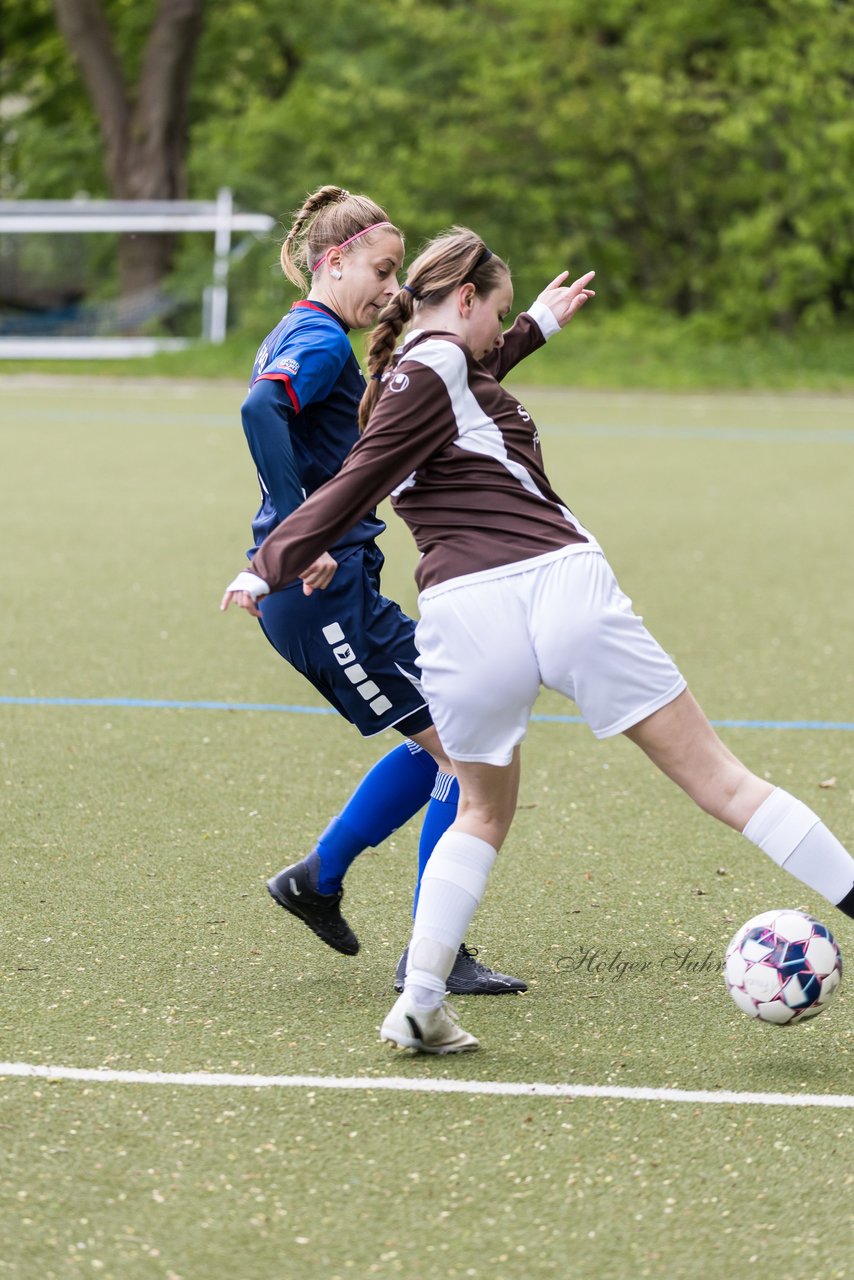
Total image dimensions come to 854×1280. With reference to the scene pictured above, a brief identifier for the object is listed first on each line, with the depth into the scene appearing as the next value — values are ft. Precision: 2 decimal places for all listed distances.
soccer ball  24.25
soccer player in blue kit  25.89
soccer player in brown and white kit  22.61
